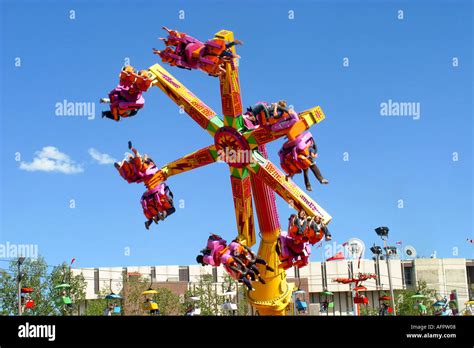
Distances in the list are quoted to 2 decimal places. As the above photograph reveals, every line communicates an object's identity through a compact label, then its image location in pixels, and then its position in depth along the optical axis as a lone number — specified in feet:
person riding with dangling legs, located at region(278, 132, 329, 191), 54.49
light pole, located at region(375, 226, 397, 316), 107.14
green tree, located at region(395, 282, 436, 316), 161.35
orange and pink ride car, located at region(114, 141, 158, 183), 62.03
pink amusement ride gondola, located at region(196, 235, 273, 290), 57.11
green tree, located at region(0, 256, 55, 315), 135.95
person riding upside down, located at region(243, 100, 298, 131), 55.57
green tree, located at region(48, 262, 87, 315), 133.18
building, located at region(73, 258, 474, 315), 207.72
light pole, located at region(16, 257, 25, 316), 96.01
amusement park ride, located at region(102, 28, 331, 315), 56.80
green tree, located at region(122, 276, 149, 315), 153.89
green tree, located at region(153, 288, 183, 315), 156.15
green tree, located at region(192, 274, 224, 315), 157.89
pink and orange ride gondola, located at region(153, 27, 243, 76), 57.77
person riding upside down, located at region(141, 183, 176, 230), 61.46
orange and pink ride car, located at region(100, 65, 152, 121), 61.00
